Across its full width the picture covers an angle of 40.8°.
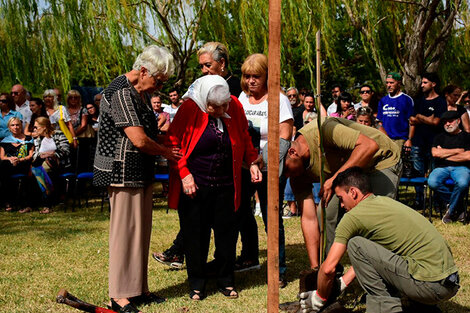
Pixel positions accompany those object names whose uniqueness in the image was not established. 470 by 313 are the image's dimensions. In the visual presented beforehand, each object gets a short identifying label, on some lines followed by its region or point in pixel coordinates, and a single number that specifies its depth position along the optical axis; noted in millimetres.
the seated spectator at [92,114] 12508
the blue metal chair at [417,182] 9727
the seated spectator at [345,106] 10750
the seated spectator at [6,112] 11305
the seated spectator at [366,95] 11023
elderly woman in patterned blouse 5012
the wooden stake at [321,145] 4438
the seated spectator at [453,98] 10492
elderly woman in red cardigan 5434
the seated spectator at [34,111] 11570
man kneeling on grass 4402
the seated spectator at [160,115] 11191
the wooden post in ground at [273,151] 3502
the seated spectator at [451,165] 9211
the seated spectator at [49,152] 10938
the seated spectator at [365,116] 8844
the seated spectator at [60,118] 11547
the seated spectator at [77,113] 11914
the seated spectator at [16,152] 10932
